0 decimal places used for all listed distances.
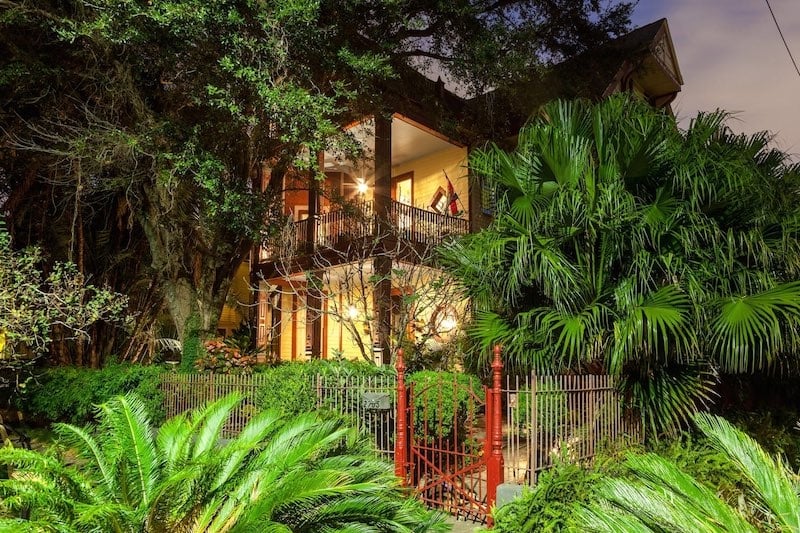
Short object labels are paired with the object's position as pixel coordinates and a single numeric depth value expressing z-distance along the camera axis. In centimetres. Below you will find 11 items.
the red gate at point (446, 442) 600
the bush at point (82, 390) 1050
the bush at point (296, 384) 754
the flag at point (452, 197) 1530
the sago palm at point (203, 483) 420
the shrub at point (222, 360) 1053
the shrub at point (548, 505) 412
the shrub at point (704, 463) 549
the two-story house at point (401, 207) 1304
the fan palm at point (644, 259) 623
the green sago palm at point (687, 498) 320
